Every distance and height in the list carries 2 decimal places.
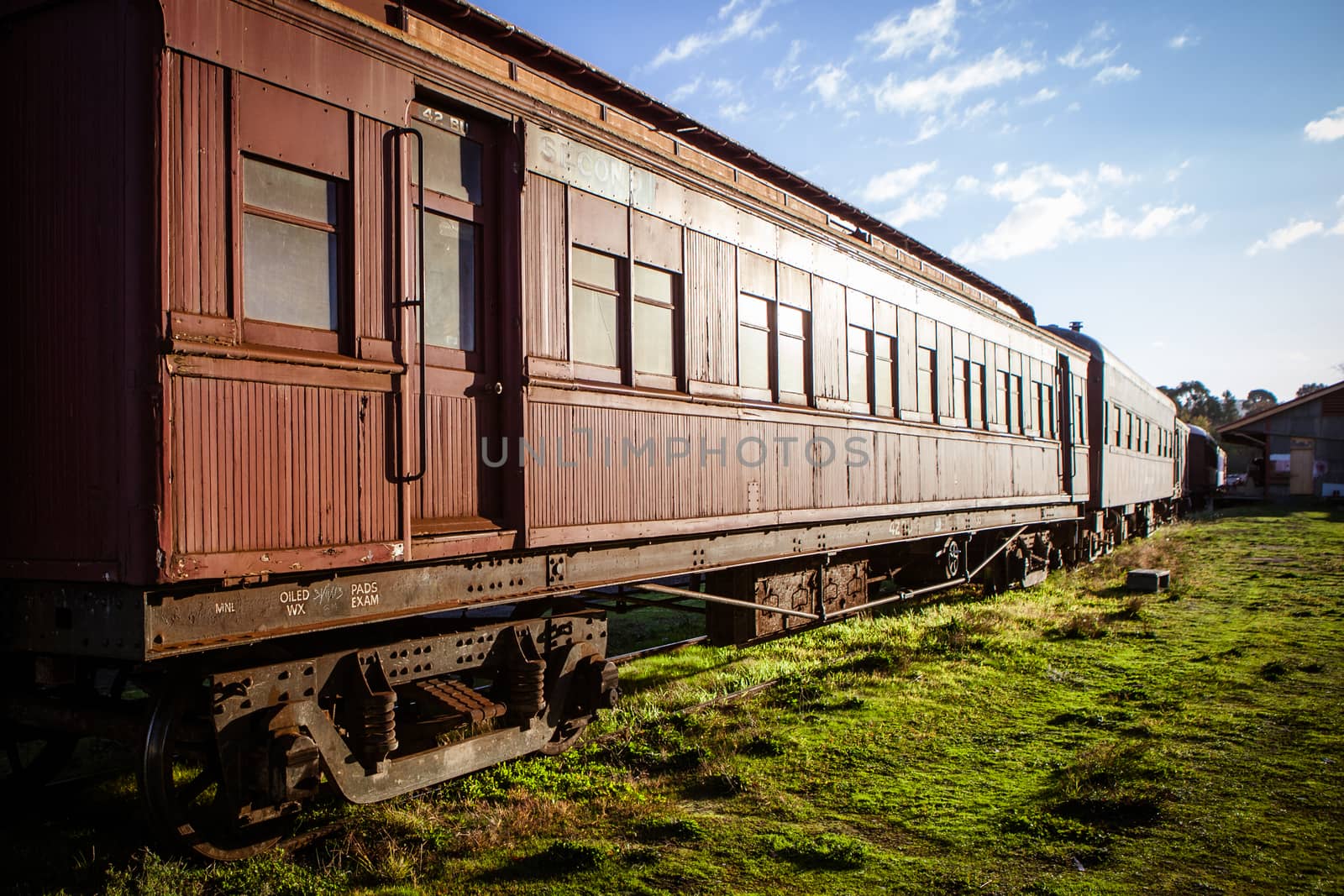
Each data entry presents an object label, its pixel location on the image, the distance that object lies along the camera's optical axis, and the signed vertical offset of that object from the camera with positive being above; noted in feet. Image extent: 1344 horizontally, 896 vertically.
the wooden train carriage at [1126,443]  56.90 +1.59
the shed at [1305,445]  131.85 +2.51
